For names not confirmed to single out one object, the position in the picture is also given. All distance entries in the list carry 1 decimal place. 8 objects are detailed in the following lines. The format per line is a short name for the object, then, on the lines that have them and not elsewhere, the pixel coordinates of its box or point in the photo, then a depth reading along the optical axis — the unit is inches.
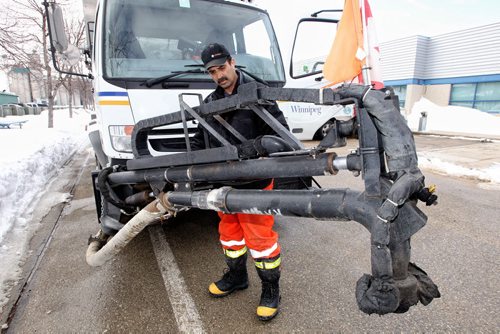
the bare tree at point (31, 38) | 383.9
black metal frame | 47.7
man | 83.0
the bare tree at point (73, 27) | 578.9
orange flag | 83.3
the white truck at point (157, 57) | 111.1
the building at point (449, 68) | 751.1
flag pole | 85.0
